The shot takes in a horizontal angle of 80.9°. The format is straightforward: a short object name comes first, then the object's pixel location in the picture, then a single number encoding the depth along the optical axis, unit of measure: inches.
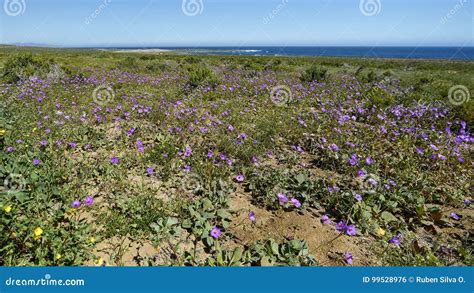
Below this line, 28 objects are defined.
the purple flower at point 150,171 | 138.1
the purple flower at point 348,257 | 100.0
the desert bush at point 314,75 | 472.0
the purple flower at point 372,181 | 134.3
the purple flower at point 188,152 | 161.4
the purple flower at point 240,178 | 144.6
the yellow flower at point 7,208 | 89.9
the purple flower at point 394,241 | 104.2
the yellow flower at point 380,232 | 113.7
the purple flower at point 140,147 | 156.8
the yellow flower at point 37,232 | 87.4
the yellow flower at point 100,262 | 90.8
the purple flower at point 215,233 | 105.2
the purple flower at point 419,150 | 170.7
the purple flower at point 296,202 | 123.9
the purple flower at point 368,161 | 155.6
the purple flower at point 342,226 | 109.8
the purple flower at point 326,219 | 116.9
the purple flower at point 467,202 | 132.2
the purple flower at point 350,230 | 107.7
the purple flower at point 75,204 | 104.2
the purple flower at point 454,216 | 124.1
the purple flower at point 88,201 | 107.4
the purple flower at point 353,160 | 151.2
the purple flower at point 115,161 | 139.3
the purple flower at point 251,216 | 110.6
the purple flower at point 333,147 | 172.2
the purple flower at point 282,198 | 123.8
